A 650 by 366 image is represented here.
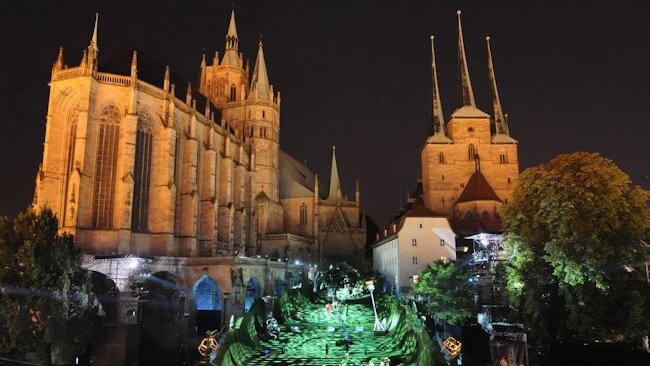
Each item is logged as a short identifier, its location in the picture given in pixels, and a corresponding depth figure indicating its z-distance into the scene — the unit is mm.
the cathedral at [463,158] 61625
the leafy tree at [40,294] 22828
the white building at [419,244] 48250
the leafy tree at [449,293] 33156
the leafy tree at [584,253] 20281
